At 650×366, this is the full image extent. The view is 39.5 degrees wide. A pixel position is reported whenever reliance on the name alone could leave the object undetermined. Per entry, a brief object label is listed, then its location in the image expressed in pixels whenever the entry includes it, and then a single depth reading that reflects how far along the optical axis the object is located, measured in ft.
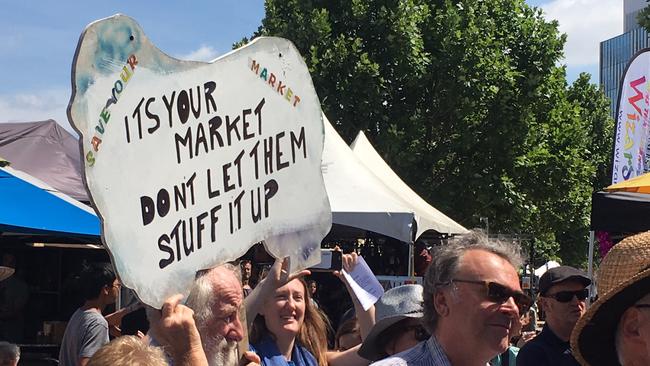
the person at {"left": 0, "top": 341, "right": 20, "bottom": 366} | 18.95
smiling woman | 12.37
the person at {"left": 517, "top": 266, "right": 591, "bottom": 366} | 15.06
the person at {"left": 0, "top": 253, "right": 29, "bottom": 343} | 29.03
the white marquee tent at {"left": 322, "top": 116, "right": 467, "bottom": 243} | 33.50
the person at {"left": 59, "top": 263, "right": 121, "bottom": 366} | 18.85
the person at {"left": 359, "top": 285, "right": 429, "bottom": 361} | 12.98
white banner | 30.37
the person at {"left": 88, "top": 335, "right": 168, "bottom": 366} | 8.30
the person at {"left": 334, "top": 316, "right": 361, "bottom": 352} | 17.08
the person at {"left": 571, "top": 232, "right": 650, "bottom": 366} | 7.49
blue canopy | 17.90
